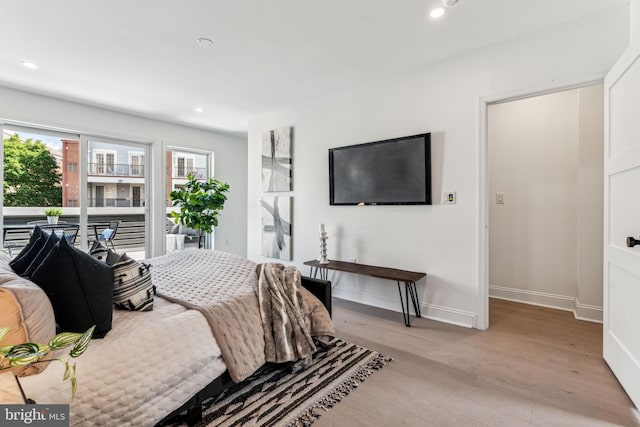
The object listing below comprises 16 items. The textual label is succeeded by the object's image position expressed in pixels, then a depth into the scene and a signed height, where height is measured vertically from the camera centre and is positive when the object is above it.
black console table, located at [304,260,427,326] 2.85 -0.61
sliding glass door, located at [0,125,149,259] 3.71 +0.38
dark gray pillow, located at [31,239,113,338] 1.30 -0.34
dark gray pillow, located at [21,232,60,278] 1.59 -0.23
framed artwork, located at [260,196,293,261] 4.25 -0.21
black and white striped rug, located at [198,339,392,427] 1.59 -1.08
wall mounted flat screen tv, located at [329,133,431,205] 3.03 +0.45
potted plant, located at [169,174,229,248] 4.88 +0.16
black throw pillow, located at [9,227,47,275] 1.71 -0.25
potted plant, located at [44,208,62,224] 3.94 -0.02
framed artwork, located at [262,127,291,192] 4.26 +0.78
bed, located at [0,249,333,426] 1.18 -0.68
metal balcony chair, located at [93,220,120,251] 4.40 -0.30
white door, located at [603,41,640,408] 1.67 -0.05
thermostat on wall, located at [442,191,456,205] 2.87 +0.14
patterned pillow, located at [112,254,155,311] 1.60 -0.40
